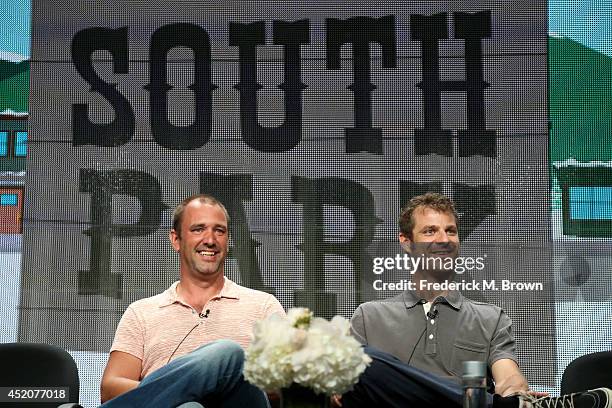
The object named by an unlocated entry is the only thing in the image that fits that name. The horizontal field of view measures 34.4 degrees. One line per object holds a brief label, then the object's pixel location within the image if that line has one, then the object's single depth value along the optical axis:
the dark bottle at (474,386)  2.78
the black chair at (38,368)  3.83
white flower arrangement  2.50
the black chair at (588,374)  3.79
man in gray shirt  3.22
